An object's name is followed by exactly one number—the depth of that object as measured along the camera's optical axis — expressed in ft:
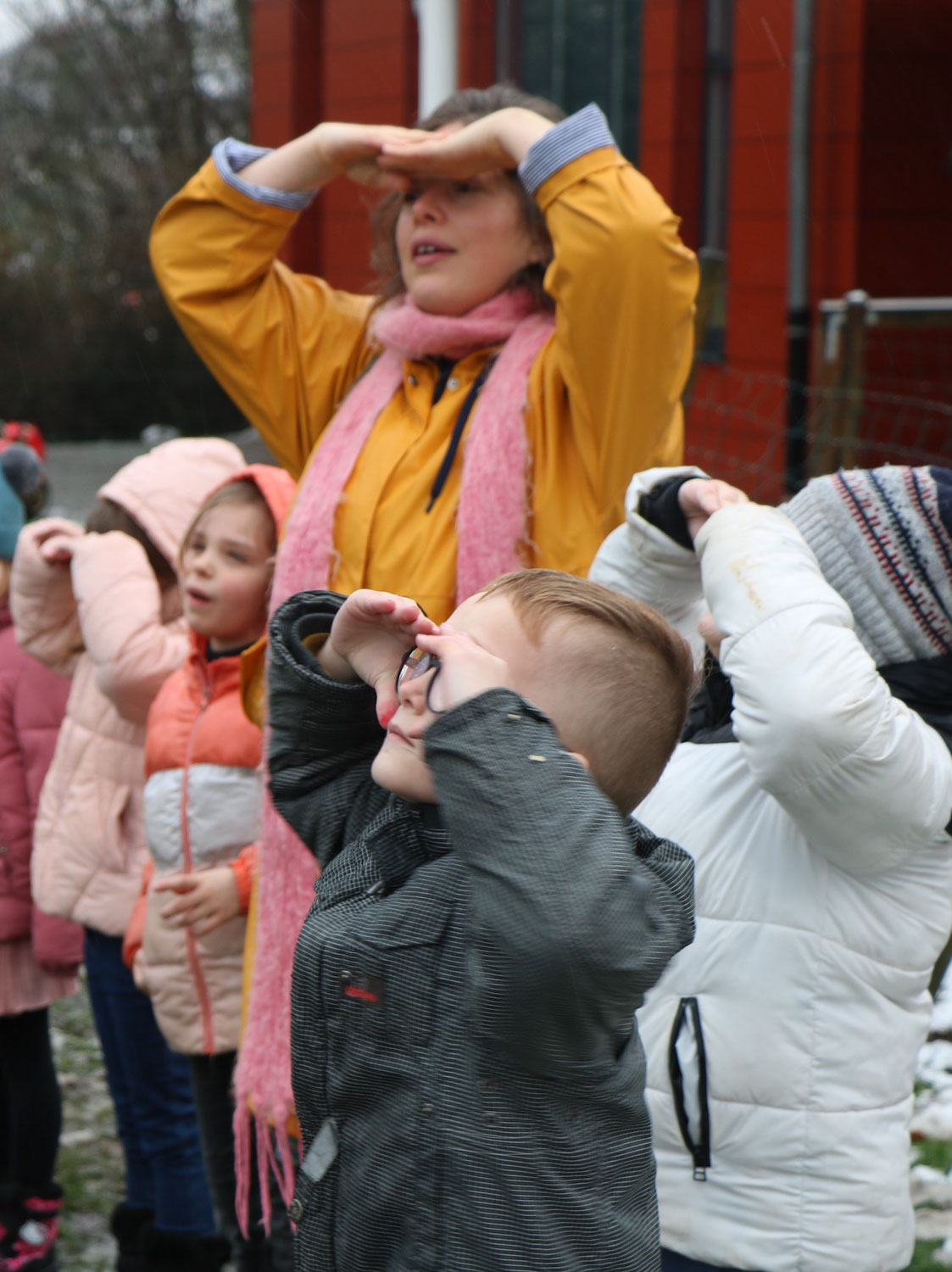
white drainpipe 23.57
